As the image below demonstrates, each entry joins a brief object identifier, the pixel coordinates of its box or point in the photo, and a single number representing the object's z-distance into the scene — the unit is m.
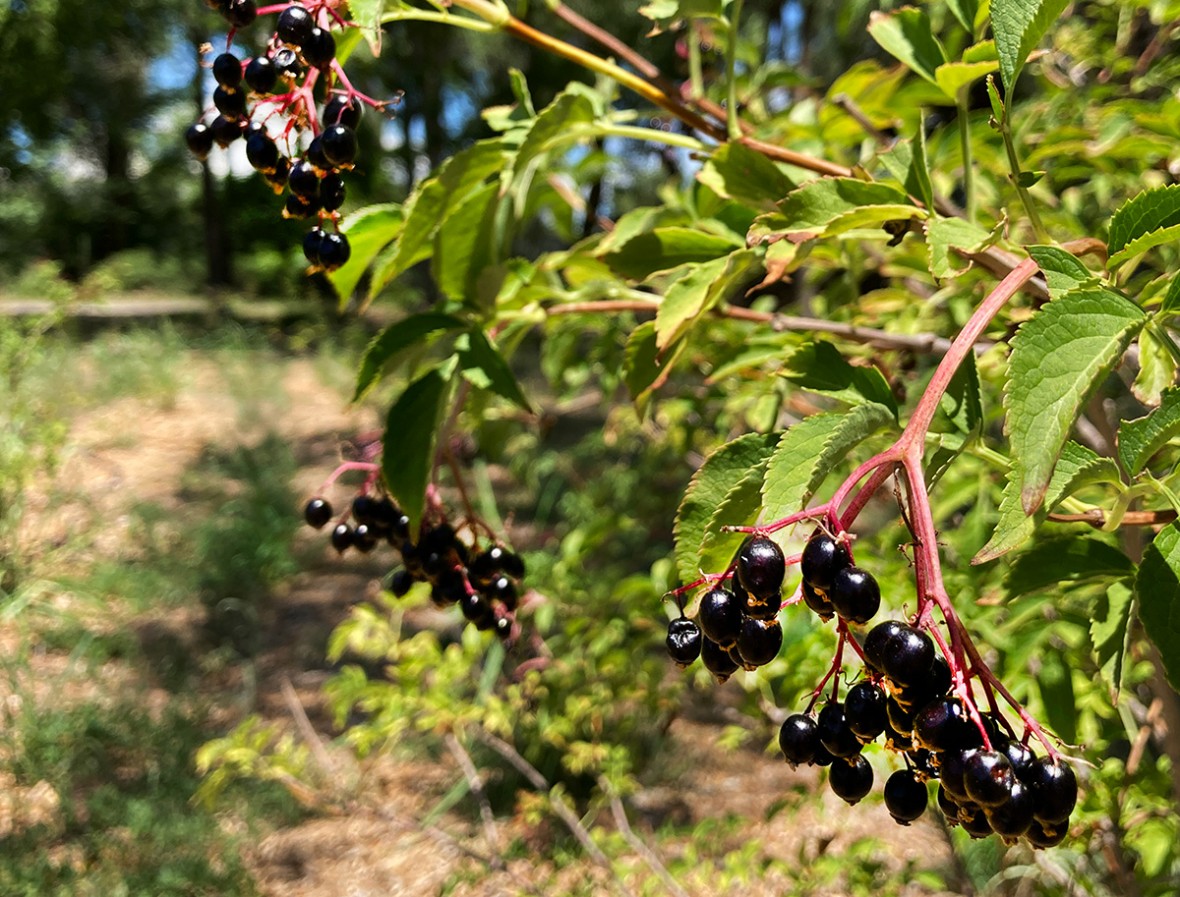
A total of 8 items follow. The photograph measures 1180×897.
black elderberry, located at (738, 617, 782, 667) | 0.19
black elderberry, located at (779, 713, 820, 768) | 0.20
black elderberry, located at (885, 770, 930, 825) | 0.20
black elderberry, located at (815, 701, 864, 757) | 0.20
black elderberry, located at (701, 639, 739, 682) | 0.20
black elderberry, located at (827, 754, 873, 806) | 0.20
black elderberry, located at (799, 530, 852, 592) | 0.18
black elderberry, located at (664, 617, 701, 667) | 0.21
